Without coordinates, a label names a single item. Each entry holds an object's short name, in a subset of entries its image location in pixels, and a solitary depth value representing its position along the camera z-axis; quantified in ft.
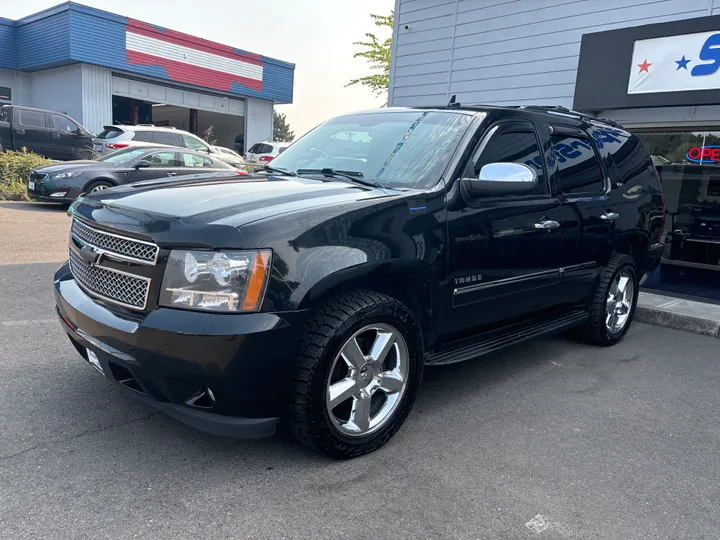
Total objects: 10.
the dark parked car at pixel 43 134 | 52.65
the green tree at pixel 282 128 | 222.71
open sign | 25.13
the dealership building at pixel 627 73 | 23.67
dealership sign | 22.53
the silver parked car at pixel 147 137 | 55.46
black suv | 8.35
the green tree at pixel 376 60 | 76.74
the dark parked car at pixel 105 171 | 36.65
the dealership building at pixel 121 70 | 76.38
